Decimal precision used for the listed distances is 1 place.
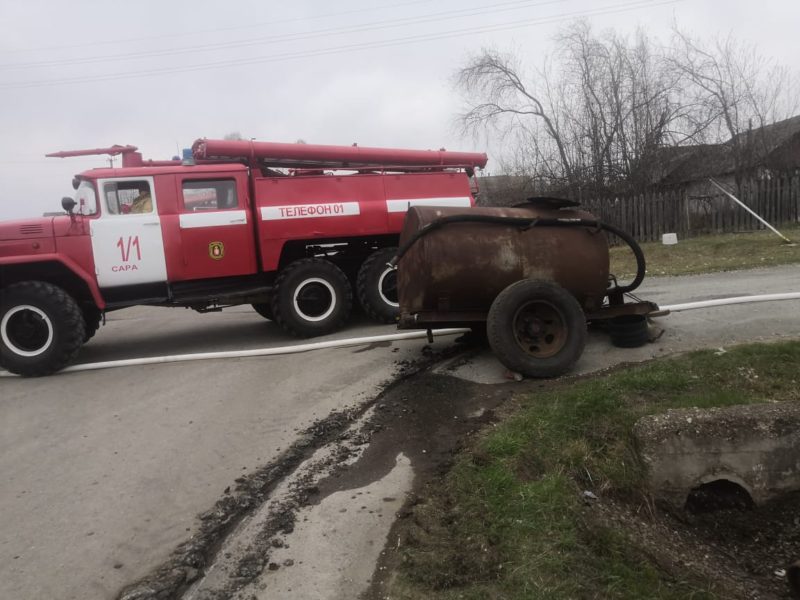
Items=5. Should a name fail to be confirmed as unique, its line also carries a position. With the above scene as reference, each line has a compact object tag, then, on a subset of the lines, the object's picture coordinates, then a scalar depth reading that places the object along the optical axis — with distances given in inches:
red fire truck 275.1
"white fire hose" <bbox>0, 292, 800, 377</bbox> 274.4
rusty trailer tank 214.2
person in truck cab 299.3
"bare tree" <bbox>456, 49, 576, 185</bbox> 844.6
